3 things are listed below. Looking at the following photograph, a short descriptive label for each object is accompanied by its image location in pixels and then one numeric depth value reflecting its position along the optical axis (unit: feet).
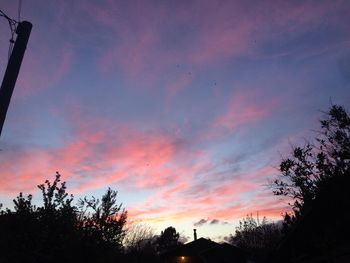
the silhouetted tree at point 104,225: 65.72
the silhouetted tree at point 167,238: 317.83
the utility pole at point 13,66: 30.96
